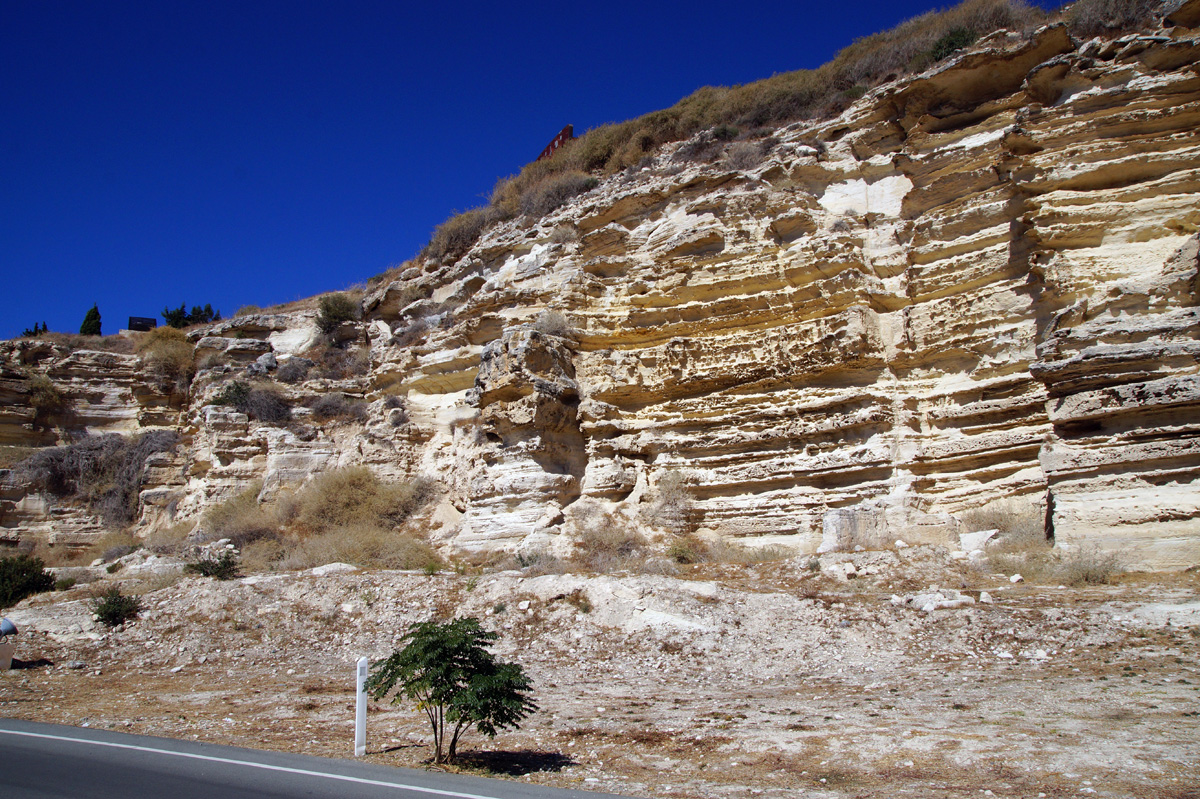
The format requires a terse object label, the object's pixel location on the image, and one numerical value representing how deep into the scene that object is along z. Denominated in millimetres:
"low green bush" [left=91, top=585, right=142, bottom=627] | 11547
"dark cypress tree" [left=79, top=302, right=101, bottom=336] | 31695
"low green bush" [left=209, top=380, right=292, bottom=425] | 20594
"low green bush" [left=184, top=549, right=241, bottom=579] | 13414
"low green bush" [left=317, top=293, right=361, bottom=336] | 24422
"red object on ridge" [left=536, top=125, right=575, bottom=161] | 26630
